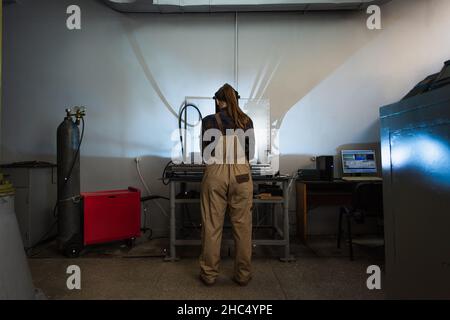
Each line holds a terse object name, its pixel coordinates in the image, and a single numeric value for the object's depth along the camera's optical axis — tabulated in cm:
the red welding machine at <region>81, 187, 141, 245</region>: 242
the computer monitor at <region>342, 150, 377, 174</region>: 304
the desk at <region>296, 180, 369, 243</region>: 288
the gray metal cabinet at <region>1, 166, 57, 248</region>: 258
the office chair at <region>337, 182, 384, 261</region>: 229
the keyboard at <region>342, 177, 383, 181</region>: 283
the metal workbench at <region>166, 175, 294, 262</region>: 226
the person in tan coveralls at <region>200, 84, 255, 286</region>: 180
